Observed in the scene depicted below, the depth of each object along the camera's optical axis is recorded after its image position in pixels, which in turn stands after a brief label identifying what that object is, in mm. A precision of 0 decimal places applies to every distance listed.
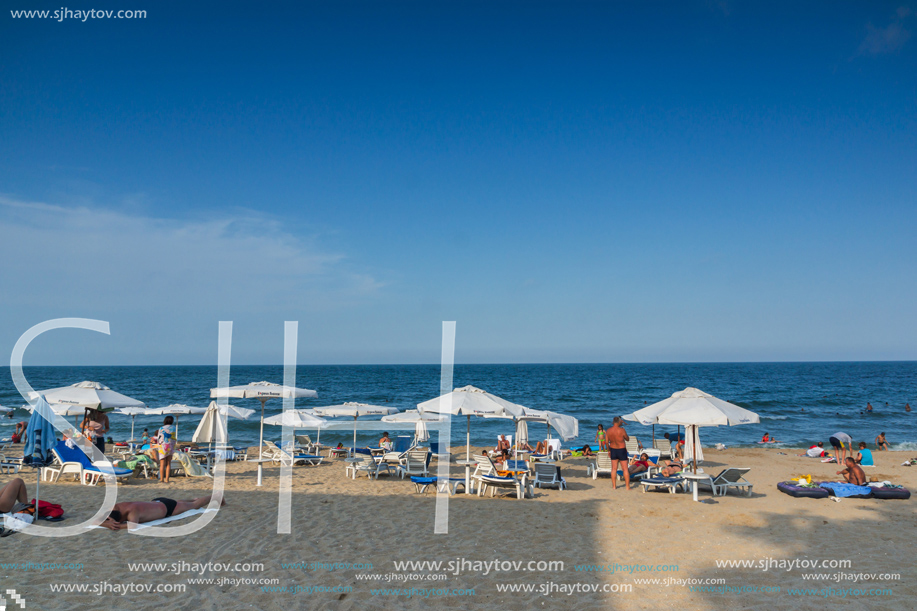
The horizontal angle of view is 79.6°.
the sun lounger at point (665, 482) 10609
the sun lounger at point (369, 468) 12672
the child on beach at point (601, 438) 15336
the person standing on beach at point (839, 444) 15812
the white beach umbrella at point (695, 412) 10664
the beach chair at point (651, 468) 12047
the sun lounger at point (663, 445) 15990
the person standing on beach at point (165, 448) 11633
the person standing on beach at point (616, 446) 11494
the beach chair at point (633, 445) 15819
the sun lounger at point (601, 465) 12789
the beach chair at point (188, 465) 12219
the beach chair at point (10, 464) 12092
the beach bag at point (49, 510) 7649
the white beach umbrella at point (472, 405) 10461
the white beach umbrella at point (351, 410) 15109
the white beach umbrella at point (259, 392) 11141
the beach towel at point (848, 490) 10414
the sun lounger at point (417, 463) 12586
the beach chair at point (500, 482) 10359
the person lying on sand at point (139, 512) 7234
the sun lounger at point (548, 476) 11516
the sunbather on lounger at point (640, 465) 12155
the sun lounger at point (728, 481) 10672
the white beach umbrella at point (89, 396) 11734
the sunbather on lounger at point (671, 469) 11689
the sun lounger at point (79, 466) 10875
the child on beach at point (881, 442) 20766
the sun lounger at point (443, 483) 10710
